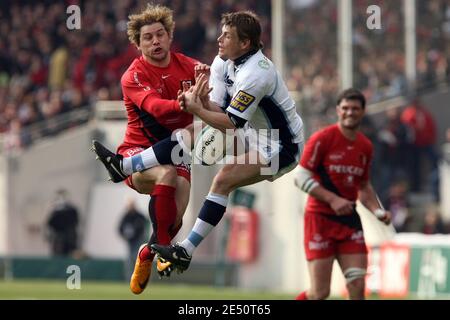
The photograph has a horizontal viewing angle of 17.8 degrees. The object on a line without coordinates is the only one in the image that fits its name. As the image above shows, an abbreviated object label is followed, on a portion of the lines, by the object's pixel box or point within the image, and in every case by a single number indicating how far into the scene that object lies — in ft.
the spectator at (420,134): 73.72
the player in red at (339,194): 44.78
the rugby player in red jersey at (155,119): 39.27
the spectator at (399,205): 73.46
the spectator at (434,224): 71.72
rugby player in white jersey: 37.76
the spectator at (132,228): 86.17
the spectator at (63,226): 89.61
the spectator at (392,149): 73.56
